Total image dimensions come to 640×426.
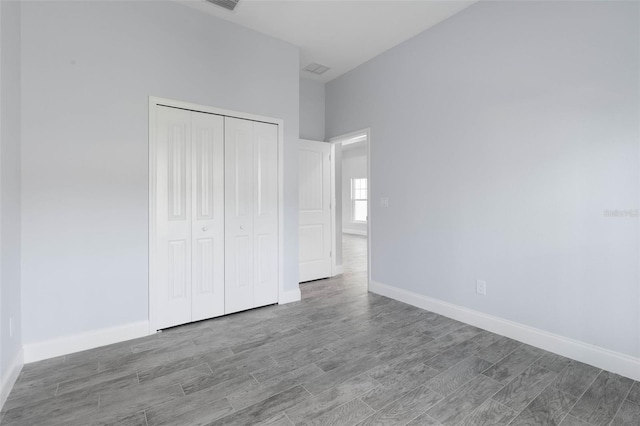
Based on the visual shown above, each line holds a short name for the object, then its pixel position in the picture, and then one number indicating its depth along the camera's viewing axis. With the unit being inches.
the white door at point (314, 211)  177.6
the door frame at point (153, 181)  107.7
